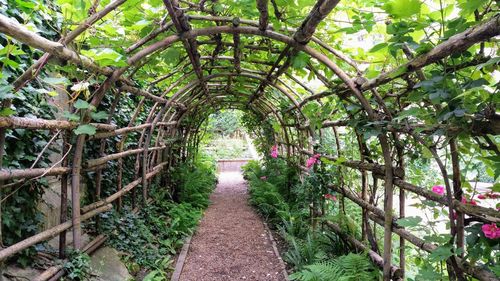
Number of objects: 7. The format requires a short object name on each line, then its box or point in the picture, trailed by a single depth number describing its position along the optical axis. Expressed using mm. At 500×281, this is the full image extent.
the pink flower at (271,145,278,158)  7235
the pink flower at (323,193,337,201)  3828
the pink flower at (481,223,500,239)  1317
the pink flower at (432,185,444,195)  1833
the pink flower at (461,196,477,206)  1581
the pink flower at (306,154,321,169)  3687
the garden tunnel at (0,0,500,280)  1397
